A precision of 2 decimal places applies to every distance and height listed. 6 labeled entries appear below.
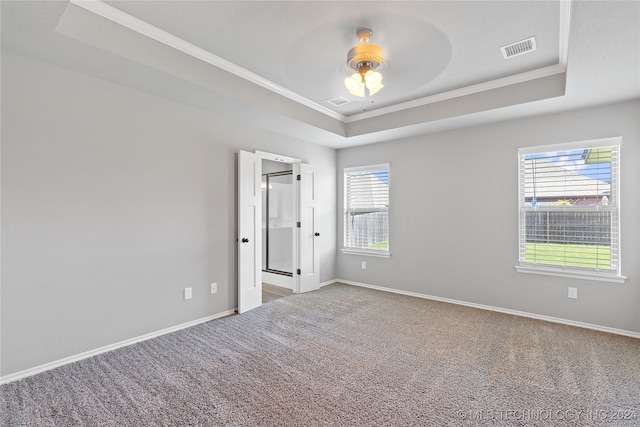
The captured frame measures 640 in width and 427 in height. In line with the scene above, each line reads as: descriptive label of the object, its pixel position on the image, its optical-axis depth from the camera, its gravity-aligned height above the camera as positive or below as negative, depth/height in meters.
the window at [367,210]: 5.14 +0.06
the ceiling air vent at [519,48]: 2.66 +1.48
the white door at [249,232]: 3.92 -0.25
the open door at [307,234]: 4.90 -0.34
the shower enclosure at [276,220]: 5.76 -0.12
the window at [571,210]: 3.36 +0.04
